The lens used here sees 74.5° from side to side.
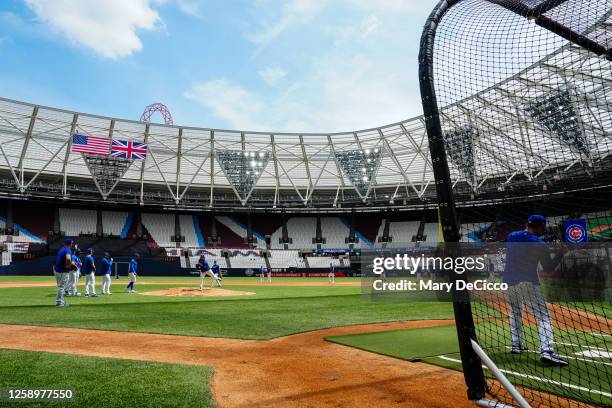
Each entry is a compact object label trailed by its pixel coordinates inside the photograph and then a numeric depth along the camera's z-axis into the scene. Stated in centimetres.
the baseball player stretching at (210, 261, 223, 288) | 2638
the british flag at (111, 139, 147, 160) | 3994
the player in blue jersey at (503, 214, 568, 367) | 566
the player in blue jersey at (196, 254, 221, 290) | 2081
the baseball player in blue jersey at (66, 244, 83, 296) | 1703
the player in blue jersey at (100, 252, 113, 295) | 1732
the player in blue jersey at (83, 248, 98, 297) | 1642
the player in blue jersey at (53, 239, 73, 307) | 1207
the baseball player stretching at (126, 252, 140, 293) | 1967
